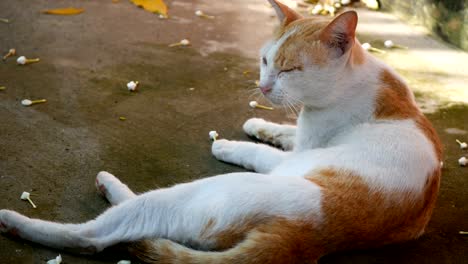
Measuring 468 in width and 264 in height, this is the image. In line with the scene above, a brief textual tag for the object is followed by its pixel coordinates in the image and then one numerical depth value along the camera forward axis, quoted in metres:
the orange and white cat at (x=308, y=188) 2.44
